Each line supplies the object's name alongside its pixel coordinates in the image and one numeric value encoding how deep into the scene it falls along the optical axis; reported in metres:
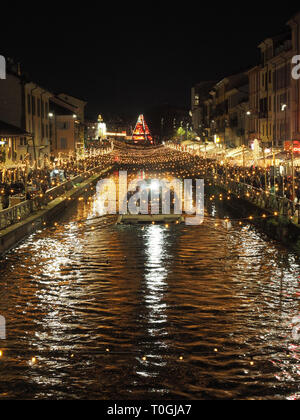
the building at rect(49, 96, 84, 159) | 89.31
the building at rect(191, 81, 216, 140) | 113.19
